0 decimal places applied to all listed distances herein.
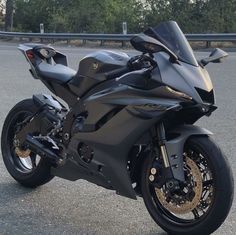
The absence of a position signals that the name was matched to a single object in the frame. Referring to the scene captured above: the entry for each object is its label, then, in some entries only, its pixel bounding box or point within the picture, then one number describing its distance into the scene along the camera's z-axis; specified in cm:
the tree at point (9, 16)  3650
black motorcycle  400
